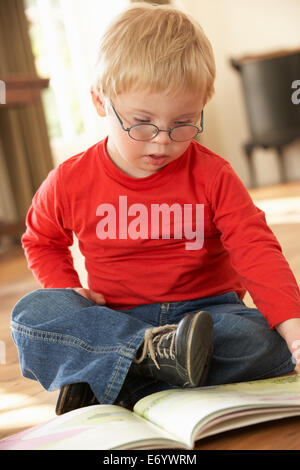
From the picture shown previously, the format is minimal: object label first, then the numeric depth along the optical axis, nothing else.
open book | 1.11
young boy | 1.25
